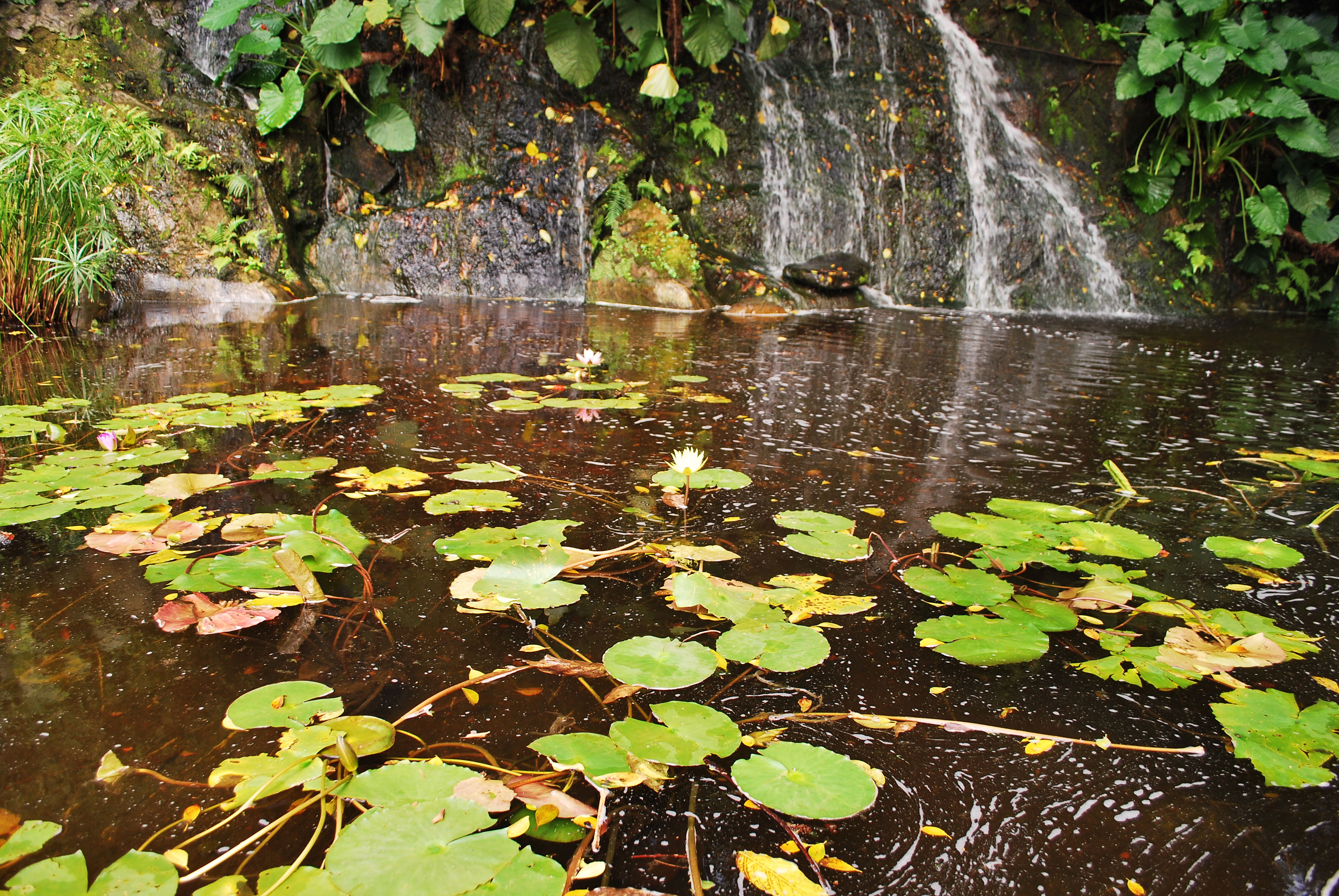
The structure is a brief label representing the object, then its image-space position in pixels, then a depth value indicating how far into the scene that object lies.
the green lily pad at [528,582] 1.15
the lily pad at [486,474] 1.75
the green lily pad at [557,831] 0.73
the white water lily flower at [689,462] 1.52
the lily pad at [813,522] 1.51
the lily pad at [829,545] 1.39
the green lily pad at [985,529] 1.47
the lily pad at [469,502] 1.56
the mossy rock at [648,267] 6.28
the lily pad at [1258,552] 1.43
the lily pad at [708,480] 1.71
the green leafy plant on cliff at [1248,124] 7.34
